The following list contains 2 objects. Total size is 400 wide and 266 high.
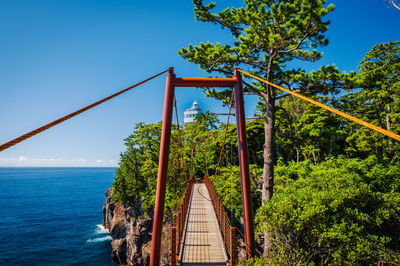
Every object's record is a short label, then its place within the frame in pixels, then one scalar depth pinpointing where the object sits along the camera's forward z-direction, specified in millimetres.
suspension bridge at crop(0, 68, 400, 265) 3725
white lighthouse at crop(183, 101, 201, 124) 84750
